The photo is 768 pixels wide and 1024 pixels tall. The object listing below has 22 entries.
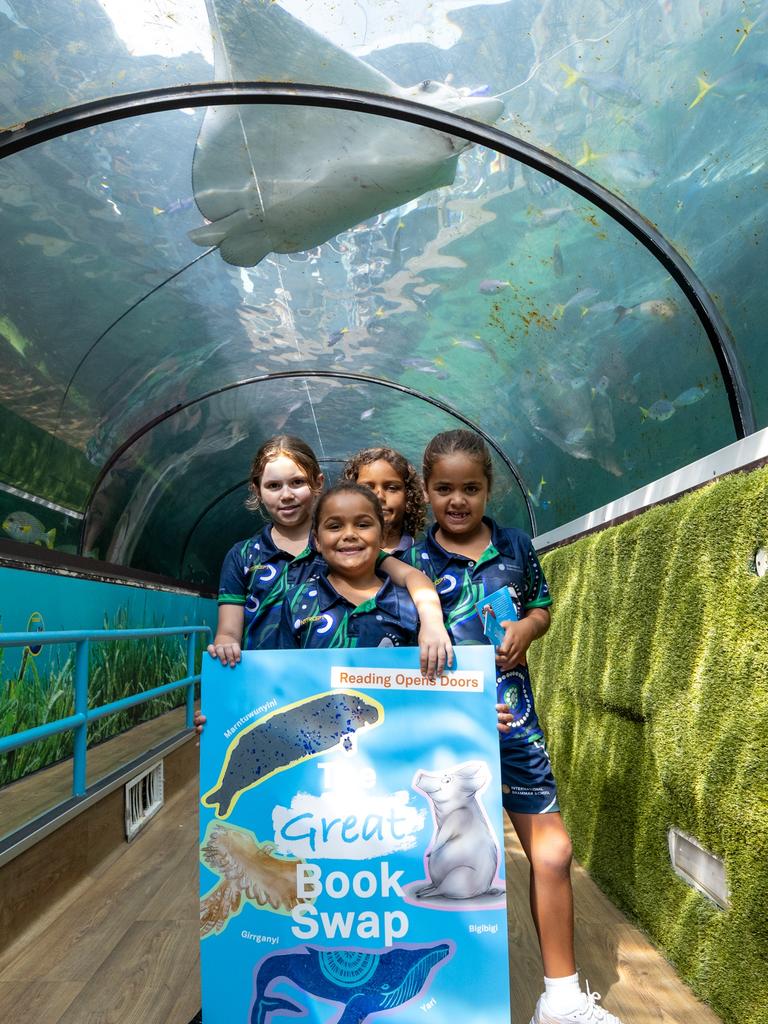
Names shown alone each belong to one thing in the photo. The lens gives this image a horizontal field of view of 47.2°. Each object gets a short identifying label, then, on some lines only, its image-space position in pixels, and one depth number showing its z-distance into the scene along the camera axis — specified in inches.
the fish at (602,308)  212.7
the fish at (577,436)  259.4
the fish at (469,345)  281.1
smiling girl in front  84.4
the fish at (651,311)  193.0
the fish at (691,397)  189.8
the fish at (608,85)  163.2
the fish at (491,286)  240.5
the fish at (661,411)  204.5
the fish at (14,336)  213.0
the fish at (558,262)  212.5
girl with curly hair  110.1
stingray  165.9
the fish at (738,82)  144.3
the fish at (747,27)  139.3
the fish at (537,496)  331.1
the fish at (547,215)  200.7
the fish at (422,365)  309.7
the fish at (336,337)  295.6
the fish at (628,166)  173.8
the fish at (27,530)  240.5
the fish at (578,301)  215.9
